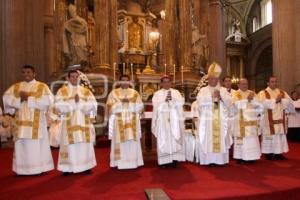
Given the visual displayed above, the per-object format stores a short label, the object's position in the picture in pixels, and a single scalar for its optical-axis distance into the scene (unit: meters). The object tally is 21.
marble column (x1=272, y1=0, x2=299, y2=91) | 14.52
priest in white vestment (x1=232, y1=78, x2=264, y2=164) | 8.00
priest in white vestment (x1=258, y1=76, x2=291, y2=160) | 8.62
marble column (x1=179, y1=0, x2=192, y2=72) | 13.58
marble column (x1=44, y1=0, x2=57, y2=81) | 18.40
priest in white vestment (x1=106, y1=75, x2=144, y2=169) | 7.54
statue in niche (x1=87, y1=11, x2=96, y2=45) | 13.06
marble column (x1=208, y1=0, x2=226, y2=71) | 18.48
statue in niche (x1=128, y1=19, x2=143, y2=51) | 15.06
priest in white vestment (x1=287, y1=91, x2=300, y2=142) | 13.17
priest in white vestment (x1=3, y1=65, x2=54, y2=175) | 6.88
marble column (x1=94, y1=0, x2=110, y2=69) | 12.59
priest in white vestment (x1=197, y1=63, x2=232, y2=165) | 7.76
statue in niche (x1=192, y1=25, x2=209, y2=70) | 14.10
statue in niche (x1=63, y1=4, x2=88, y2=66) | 12.73
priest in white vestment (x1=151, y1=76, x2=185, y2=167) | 7.67
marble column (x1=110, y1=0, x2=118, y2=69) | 12.78
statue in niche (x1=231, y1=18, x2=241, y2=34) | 31.17
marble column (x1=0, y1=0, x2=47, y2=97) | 13.37
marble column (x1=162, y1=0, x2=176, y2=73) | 13.96
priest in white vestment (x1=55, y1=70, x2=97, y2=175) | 6.82
